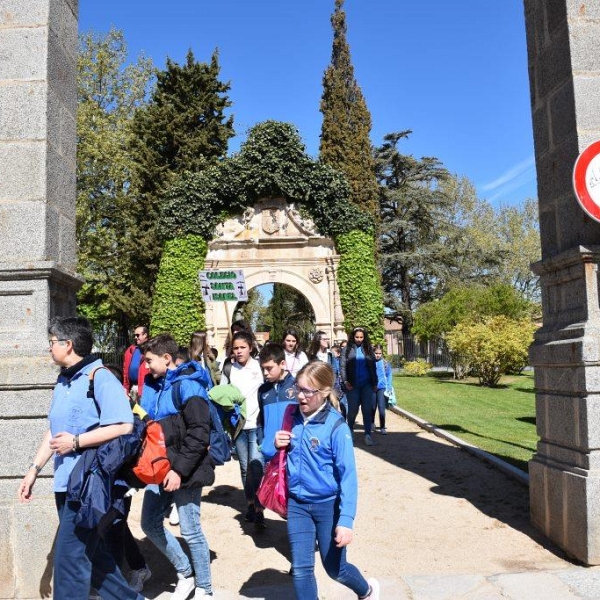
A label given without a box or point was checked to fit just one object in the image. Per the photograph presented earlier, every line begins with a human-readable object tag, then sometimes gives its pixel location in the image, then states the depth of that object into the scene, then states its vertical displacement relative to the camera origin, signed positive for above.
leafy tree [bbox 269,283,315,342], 40.59 +2.85
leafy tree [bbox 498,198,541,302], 44.34 +7.85
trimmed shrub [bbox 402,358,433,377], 26.98 -0.90
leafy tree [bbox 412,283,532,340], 25.00 +1.66
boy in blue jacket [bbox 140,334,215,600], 3.95 -0.75
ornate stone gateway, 20.81 +3.32
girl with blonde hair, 3.39 -0.76
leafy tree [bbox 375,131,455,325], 36.41 +7.35
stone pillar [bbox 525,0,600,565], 4.62 +0.47
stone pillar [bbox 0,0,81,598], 4.30 +0.77
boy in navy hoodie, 4.85 -0.33
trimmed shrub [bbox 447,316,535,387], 20.28 +0.06
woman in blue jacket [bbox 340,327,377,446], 10.02 -0.46
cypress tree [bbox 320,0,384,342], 20.58 +8.94
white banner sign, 13.48 +1.42
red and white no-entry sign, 4.75 +1.29
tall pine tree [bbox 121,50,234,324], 23.39 +8.15
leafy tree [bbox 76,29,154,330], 26.58 +8.21
